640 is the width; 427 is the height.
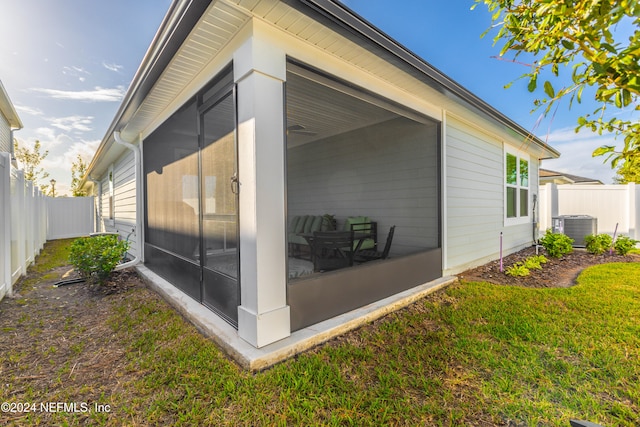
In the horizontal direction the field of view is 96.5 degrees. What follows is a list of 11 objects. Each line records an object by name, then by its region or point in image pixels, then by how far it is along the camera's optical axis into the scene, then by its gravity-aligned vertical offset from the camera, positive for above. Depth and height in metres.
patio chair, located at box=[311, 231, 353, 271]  4.33 -0.63
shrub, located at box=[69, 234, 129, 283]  4.25 -0.71
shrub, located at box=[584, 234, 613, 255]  6.65 -0.87
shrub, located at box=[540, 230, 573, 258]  6.30 -0.84
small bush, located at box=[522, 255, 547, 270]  5.15 -1.04
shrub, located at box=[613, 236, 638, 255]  6.41 -0.87
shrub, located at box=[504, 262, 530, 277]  4.80 -1.09
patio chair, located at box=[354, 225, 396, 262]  5.24 -0.90
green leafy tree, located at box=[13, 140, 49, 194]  16.91 +3.11
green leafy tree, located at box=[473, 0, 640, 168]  0.83 +0.51
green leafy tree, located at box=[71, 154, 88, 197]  21.45 +3.05
